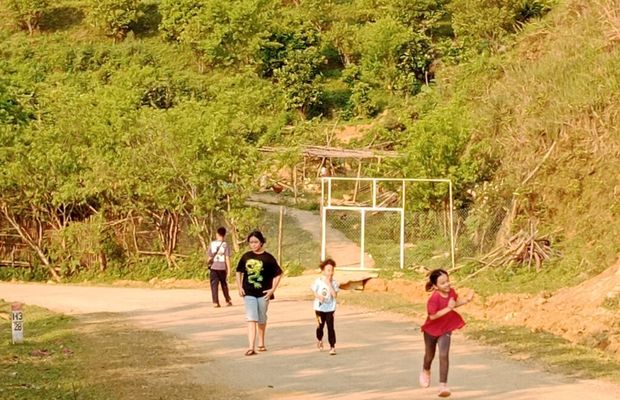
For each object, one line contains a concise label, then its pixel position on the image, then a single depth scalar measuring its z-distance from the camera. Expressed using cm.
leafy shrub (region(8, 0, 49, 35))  6825
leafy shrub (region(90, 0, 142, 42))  6650
